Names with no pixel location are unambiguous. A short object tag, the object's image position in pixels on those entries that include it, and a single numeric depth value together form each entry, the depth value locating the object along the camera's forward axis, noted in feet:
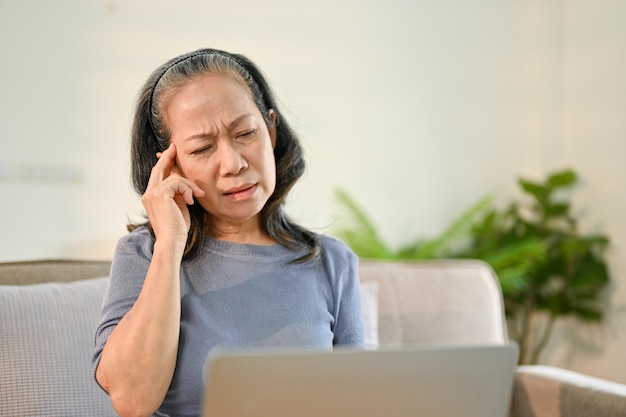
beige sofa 5.24
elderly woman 4.39
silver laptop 2.96
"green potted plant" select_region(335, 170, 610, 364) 12.57
